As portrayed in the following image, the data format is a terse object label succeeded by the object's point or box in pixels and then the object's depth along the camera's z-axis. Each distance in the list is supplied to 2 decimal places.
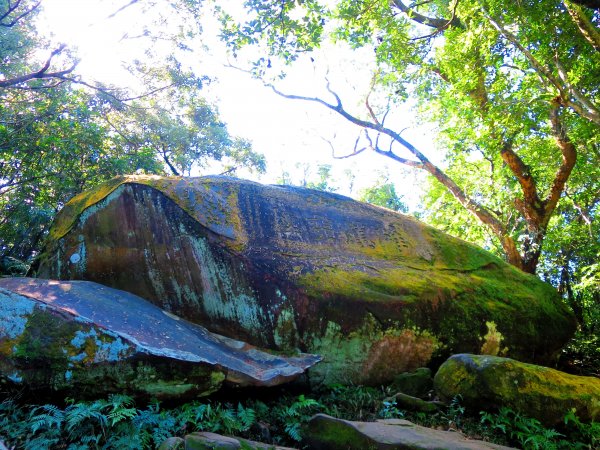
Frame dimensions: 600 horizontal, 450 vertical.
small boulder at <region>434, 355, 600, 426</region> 5.03
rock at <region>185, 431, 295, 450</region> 3.36
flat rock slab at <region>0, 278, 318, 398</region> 4.03
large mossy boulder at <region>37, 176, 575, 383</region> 5.99
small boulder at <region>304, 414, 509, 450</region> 3.77
